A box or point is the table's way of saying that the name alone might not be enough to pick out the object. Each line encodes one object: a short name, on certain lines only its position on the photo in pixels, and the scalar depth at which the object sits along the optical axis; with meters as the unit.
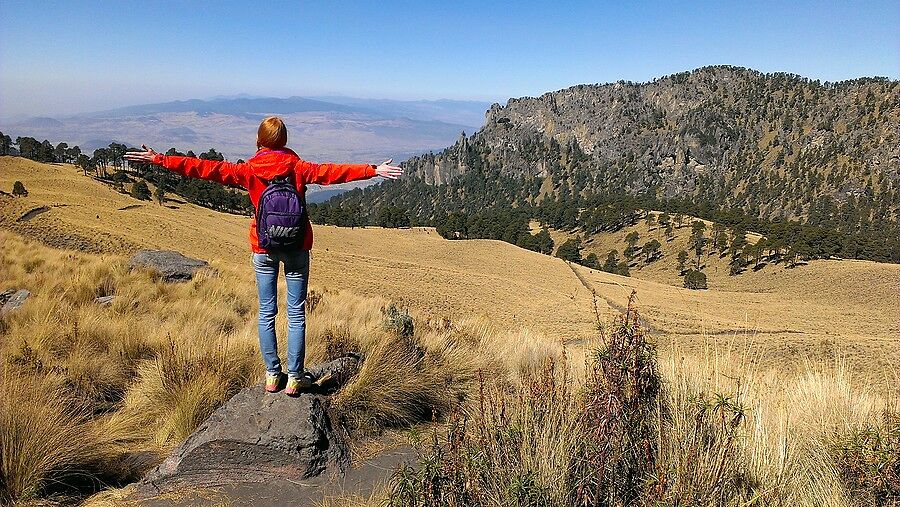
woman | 3.89
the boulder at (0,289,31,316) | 6.62
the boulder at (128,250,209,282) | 10.51
